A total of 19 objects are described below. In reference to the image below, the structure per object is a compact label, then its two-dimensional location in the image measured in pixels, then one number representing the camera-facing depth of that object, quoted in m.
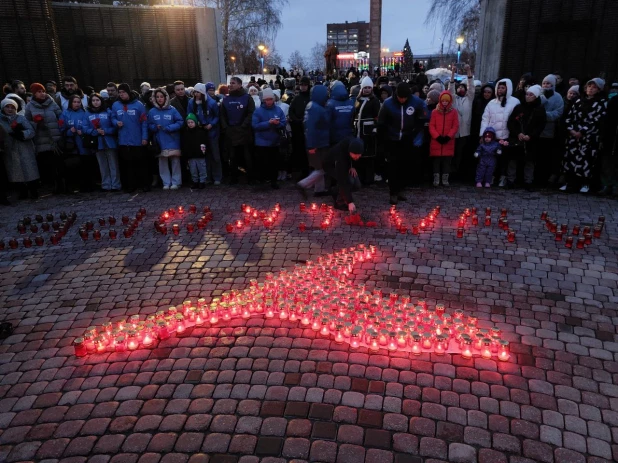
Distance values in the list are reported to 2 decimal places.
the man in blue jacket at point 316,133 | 8.70
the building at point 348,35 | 179.75
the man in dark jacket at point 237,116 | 10.07
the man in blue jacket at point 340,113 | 8.93
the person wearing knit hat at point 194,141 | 9.97
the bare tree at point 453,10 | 39.72
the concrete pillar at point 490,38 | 14.48
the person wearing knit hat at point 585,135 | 8.71
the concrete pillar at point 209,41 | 17.25
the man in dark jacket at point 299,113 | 10.30
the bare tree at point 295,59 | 115.75
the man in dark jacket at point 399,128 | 8.68
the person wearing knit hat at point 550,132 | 9.34
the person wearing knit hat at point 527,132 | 9.11
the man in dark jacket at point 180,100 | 10.34
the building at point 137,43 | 16.25
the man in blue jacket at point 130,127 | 9.86
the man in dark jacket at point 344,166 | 7.84
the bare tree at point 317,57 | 118.65
